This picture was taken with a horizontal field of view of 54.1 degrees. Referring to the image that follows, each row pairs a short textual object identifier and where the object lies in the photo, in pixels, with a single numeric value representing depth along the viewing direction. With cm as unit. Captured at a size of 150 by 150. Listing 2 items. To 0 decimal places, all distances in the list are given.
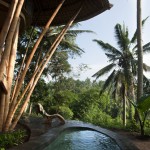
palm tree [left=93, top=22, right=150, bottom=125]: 1409
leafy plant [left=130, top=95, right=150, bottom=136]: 525
